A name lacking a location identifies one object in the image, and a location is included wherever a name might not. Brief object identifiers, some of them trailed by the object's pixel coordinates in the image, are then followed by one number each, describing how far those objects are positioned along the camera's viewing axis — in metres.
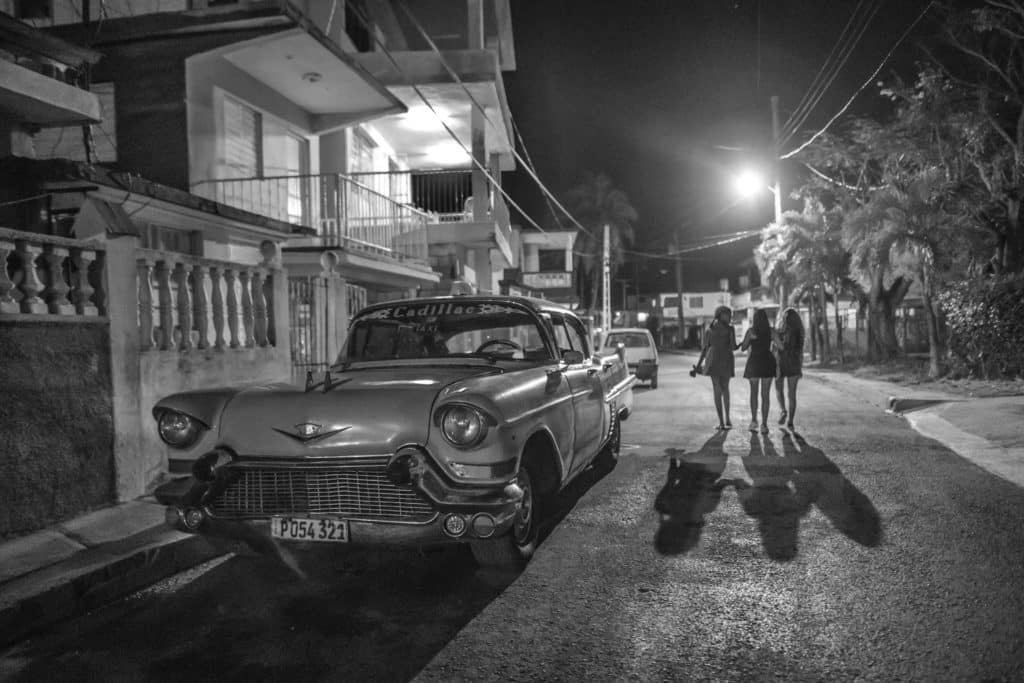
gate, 10.43
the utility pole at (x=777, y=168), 27.72
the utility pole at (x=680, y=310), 56.40
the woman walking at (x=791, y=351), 10.45
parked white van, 18.34
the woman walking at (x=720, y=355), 10.46
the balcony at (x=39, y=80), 7.98
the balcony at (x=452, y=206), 19.61
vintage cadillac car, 4.00
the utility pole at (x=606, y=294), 36.89
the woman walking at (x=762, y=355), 10.38
